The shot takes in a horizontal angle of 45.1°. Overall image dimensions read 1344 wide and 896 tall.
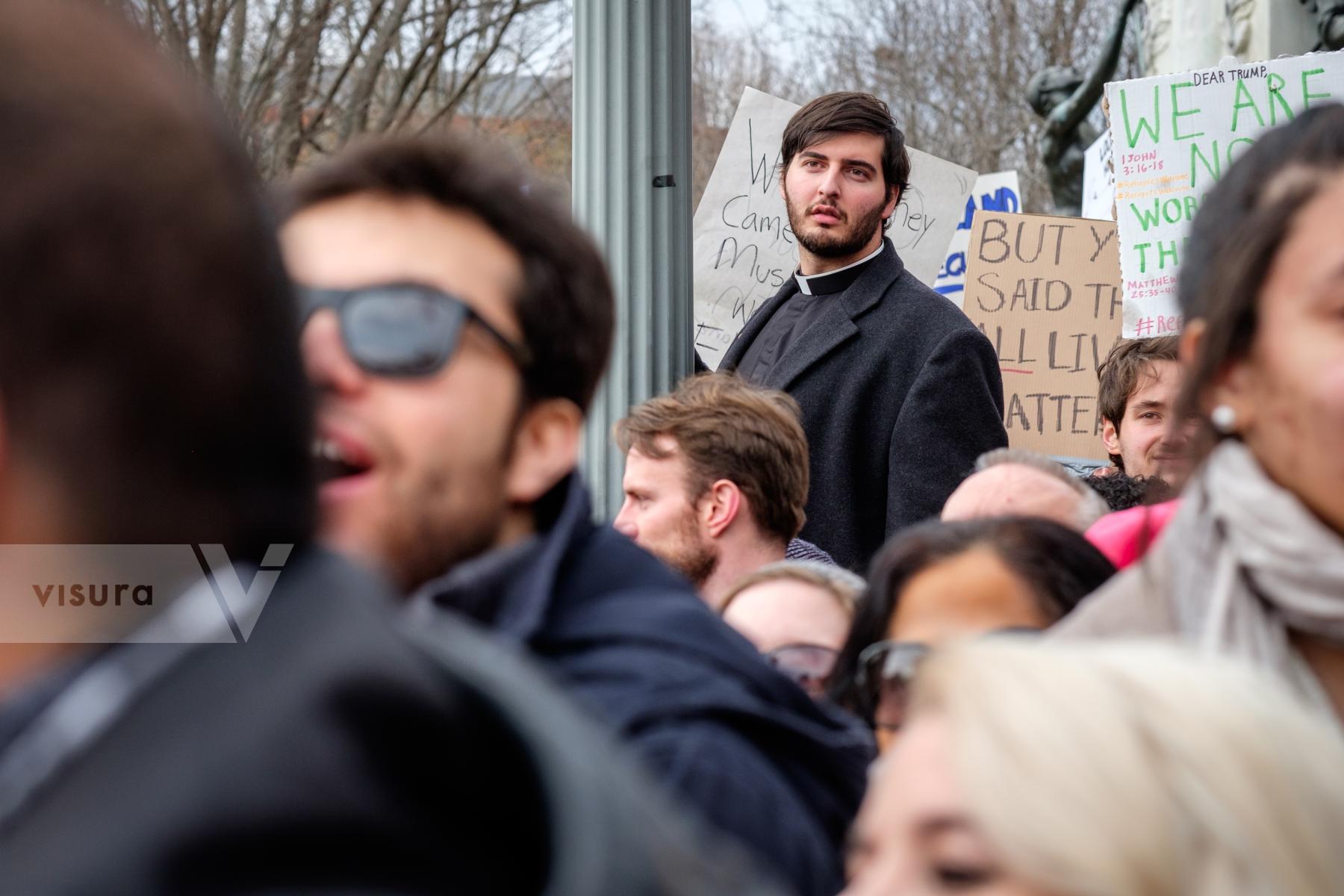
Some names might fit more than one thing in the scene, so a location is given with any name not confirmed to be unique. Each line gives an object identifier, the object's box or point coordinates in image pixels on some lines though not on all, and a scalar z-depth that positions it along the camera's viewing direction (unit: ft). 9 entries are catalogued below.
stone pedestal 33.37
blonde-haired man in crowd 12.33
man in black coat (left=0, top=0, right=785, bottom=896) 2.21
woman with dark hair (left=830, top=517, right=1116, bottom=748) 6.73
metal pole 12.98
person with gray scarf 5.24
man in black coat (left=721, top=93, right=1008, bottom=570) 13.16
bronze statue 45.52
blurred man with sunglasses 5.00
